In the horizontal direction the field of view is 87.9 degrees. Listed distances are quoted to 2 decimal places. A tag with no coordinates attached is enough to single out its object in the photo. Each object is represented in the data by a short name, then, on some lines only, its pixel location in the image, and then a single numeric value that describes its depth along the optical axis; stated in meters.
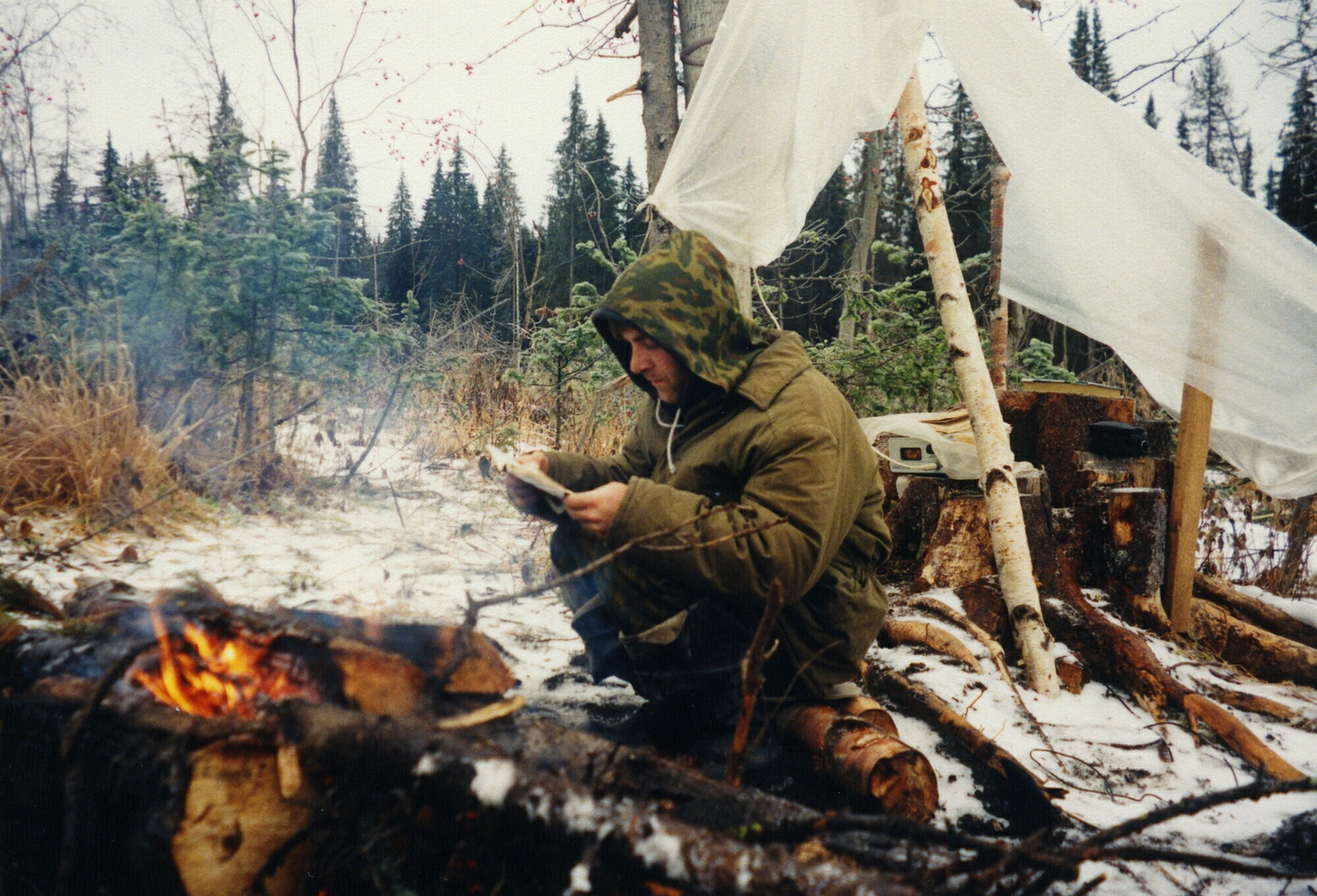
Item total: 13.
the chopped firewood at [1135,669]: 2.43
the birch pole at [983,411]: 2.90
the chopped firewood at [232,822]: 1.33
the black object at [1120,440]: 3.60
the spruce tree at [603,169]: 23.14
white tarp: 2.51
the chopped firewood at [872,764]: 1.83
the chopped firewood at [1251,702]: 2.72
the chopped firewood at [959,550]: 3.54
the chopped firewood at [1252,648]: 3.03
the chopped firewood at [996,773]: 2.06
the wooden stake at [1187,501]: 2.99
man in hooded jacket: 1.84
